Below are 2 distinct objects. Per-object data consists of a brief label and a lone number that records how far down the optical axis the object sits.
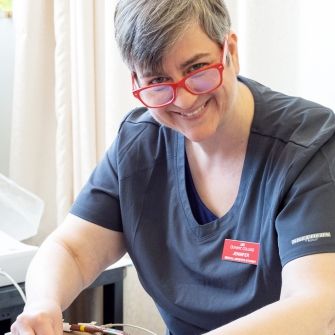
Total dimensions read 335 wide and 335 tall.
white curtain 1.69
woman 1.05
